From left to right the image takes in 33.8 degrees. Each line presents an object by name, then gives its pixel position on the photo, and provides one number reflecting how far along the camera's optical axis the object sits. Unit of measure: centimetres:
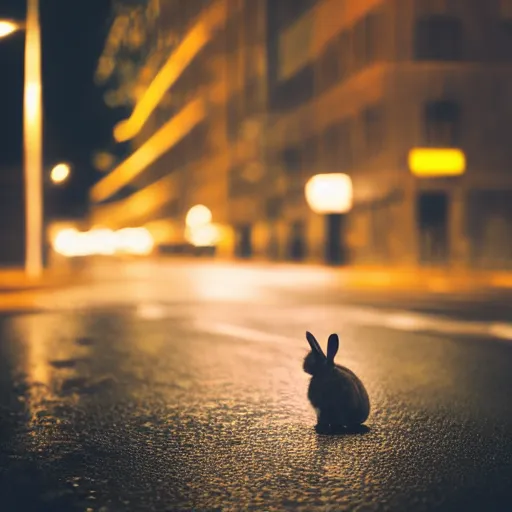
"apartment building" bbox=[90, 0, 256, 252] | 3130
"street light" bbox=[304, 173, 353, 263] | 3734
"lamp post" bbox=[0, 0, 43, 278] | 2464
